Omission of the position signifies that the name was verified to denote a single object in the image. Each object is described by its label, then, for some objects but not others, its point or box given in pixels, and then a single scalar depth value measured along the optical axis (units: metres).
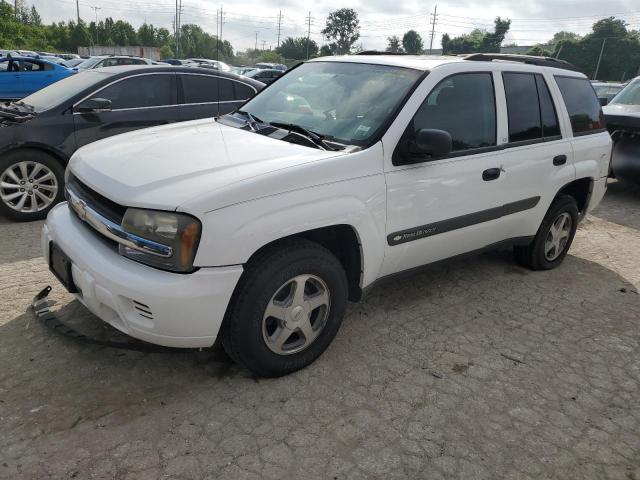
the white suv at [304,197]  2.43
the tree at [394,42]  90.75
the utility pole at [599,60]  64.75
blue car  12.23
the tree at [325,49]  91.38
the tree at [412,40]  107.38
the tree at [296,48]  92.00
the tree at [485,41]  79.81
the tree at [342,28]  103.25
